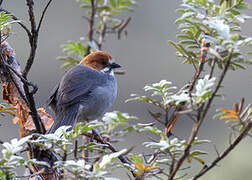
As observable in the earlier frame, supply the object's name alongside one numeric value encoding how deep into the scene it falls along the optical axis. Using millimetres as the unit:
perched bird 8577
